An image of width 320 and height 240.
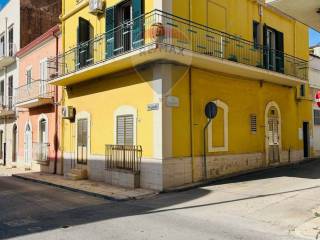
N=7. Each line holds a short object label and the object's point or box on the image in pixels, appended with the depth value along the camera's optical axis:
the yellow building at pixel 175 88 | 8.64
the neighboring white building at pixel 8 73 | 16.92
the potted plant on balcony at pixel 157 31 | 8.14
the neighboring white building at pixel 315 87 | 14.52
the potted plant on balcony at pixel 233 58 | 9.92
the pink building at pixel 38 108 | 12.96
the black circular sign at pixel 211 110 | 9.25
